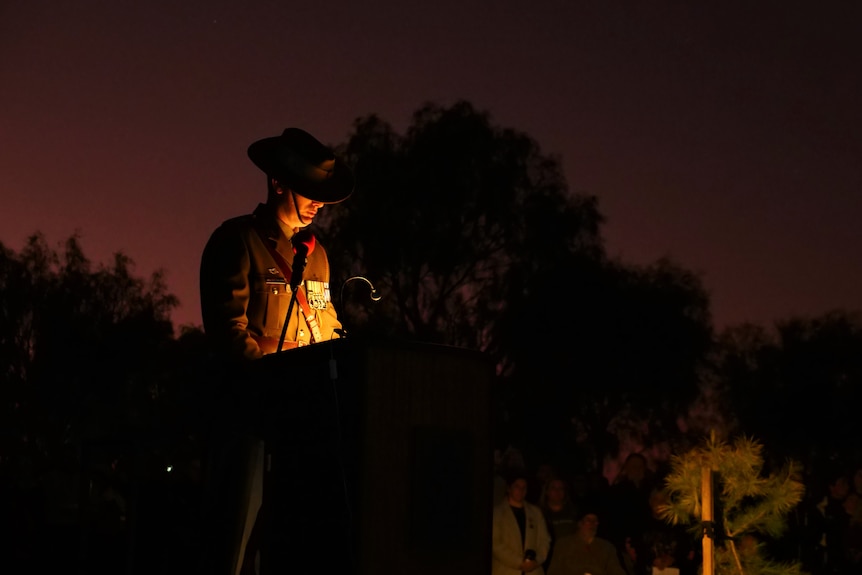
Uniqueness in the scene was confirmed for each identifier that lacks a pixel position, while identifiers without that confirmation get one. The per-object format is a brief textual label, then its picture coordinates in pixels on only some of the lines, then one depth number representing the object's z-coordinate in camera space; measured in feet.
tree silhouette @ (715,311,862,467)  127.85
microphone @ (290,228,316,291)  14.74
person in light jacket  32.60
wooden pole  23.77
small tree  26.13
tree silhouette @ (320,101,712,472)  114.62
